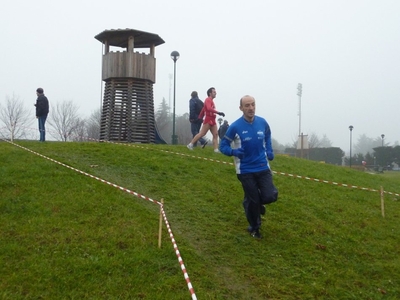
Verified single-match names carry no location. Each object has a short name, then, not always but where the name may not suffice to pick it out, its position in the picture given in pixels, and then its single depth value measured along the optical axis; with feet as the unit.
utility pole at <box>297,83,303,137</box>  264.11
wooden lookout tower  67.41
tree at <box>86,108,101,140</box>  211.82
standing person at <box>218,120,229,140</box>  59.53
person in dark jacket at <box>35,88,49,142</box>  50.24
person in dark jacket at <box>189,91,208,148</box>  50.39
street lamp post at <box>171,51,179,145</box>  71.51
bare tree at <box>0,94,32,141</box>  173.17
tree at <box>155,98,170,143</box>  232.12
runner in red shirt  42.33
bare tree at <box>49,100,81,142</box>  197.77
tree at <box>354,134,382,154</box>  439.43
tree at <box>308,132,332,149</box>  283.75
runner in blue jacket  21.79
